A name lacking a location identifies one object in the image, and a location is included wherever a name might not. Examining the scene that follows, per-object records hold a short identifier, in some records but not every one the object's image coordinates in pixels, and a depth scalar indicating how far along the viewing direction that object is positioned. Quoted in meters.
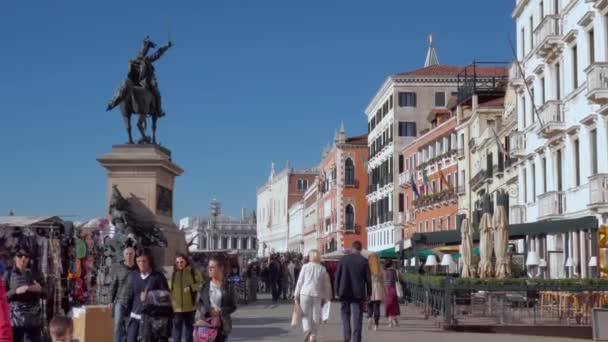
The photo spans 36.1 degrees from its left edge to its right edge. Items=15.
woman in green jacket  12.65
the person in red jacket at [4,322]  6.06
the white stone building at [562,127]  27.39
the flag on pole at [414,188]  61.84
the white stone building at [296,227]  132.62
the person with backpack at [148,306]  11.05
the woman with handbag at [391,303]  21.45
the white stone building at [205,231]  167.71
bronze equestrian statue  24.53
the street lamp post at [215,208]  78.89
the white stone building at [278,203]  148.88
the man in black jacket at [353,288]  15.52
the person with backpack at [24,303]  9.95
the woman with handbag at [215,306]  10.08
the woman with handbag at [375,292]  20.48
